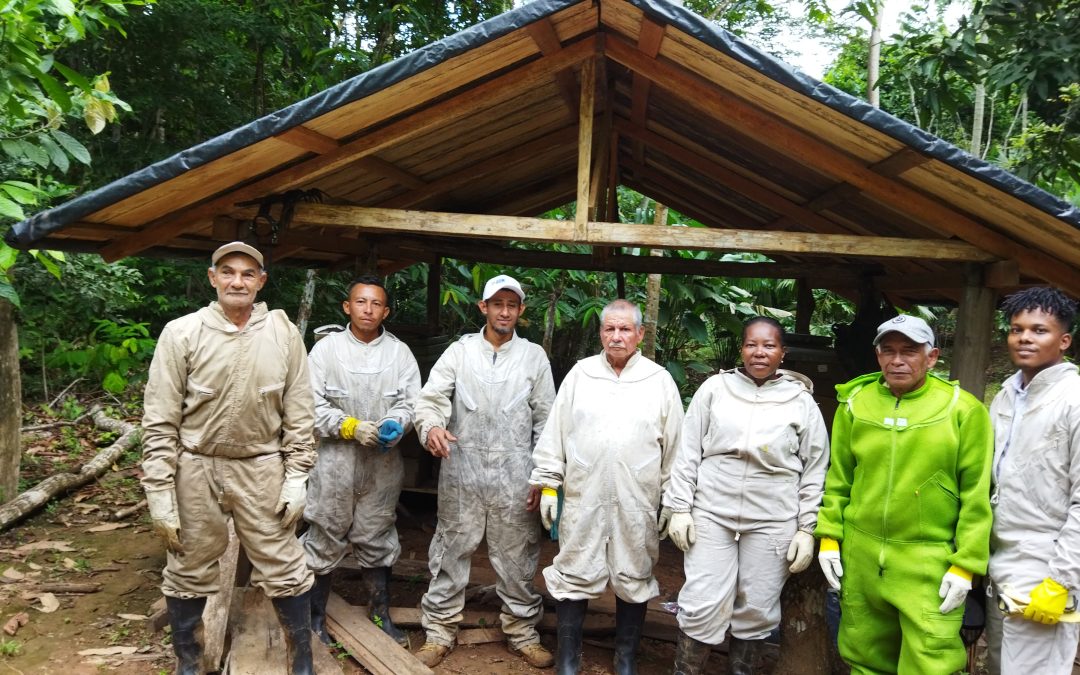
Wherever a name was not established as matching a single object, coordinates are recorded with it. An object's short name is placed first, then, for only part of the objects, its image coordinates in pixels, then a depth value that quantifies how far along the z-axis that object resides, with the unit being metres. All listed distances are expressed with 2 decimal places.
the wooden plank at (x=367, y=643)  3.71
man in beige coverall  3.23
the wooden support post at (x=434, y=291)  7.33
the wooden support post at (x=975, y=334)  4.15
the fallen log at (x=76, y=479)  5.72
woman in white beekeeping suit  3.39
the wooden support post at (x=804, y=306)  7.23
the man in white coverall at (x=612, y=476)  3.63
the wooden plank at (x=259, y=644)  3.52
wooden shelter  3.28
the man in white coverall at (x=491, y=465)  4.01
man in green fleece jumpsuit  2.87
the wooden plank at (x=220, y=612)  3.64
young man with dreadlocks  2.64
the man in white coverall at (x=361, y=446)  3.99
